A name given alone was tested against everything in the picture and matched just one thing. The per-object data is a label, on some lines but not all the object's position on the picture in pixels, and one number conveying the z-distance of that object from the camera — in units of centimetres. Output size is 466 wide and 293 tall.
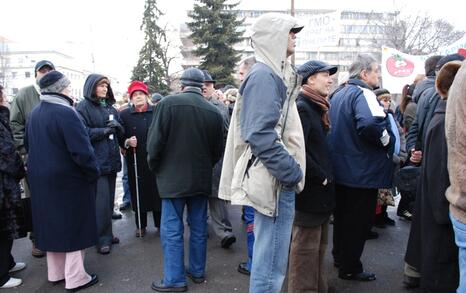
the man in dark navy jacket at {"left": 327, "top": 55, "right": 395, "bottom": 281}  355
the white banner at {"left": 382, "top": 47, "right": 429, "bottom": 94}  937
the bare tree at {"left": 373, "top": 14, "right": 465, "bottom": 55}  2769
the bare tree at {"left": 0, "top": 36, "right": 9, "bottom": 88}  6509
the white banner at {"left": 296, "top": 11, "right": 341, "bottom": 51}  1722
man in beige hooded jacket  238
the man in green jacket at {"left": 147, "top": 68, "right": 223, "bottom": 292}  363
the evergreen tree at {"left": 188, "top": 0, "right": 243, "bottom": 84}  2561
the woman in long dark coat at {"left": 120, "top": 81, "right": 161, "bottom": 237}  526
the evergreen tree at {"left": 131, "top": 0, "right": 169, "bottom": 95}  2978
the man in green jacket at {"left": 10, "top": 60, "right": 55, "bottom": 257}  468
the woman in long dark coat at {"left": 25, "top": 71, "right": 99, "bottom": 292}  353
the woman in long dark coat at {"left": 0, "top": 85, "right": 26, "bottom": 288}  374
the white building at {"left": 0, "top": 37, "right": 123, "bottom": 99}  8875
